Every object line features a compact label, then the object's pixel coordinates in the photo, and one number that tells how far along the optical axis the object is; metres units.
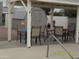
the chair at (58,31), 6.85
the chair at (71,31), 7.59
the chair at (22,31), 6.60
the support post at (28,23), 5.91
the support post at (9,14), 7.03
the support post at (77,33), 6.92
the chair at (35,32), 6.24
